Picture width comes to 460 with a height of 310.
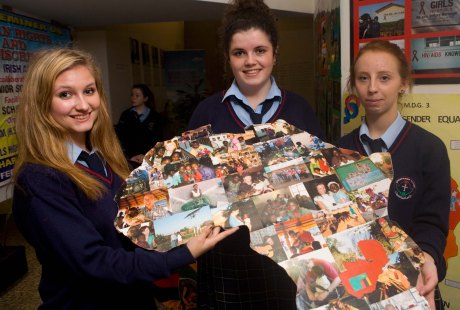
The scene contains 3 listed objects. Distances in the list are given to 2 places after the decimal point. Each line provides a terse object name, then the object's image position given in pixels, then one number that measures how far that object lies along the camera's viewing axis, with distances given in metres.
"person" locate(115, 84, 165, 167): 3.53
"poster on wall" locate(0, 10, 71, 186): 2.47
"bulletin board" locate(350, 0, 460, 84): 1.46
